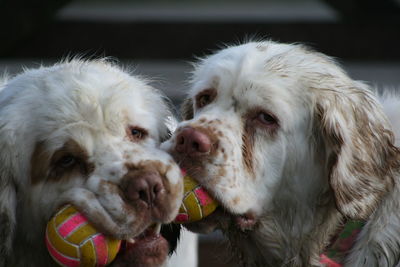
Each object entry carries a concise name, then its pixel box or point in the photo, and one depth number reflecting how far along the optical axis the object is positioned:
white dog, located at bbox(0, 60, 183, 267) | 7.26
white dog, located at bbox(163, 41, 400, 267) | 7.78
